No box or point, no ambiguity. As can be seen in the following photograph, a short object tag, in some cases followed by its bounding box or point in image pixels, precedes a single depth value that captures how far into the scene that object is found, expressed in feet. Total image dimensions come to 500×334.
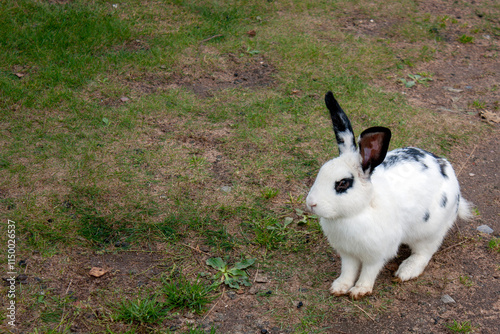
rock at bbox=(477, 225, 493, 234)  12.75
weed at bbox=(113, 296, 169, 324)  9.87
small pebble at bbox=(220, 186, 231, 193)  13.66
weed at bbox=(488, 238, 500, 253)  12.07
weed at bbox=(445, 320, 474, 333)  9.98
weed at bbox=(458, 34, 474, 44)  22.49
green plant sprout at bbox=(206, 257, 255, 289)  11.05
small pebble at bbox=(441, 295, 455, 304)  10.73
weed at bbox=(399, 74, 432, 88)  19.25
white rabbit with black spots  9.63
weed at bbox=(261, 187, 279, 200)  13.48
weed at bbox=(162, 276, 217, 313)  10.33
